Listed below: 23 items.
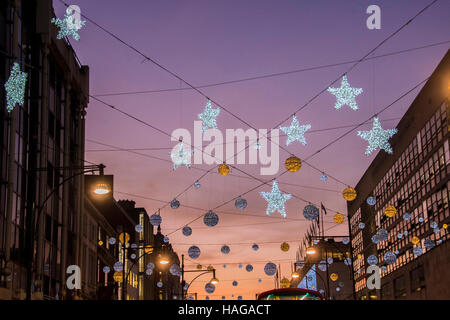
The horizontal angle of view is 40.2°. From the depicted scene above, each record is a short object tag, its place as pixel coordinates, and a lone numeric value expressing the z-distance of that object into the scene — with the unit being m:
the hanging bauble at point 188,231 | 33.12
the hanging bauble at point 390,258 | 36.19
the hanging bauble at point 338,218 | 35.28
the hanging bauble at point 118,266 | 44.47
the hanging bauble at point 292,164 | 24.22
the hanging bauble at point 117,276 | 46.69
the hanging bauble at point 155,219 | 31.02
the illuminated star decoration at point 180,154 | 22.74
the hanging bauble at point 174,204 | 29.28
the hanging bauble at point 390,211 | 37.61
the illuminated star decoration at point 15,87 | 26.77
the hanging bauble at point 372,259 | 40.84
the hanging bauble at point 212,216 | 28.41
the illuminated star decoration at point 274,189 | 26.52
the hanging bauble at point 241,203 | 27.11
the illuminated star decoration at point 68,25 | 28.10
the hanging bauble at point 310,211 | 27.94
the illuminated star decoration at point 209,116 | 21.08
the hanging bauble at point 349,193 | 29.49
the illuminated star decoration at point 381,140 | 26.11
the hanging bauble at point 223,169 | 25.10
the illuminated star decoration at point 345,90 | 20.25
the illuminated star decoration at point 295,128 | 21.38
